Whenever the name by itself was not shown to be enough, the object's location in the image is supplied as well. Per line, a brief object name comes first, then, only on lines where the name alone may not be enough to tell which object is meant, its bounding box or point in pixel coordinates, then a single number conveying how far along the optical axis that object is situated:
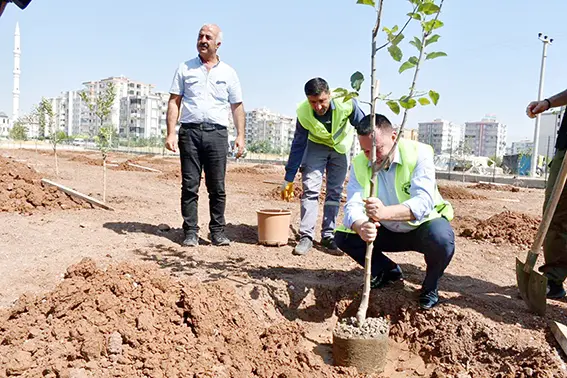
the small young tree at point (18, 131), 38.91
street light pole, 23.27
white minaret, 79.56
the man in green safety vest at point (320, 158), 4.49
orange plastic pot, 4.60
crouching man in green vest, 2.78
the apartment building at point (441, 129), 121.69
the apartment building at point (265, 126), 117.44
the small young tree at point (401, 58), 2.48
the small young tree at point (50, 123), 13.25
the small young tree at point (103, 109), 7.72
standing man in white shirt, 4.39
